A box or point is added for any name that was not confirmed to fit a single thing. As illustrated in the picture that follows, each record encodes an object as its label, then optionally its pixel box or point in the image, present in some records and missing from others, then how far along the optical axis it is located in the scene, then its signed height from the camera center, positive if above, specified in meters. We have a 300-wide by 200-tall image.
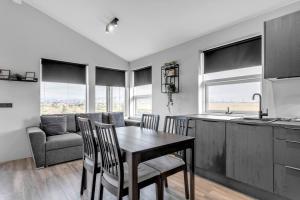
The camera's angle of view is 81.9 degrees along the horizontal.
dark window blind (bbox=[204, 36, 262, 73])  2.74 +0.77
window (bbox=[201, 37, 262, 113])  2.76 +0.41
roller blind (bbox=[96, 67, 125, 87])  4.87 +0.67
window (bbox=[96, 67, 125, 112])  4.89 +0.29
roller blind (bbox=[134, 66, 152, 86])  4.85 +0.69
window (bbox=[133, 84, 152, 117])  4.88 +0.02
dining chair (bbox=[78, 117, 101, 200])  1.91 -0.64
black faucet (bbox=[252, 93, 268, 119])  2.40 -0.19
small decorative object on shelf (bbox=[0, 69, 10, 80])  3.33 +0.50
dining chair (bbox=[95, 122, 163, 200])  1.52 -0.70
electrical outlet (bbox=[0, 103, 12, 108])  3.38 -0.11
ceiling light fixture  3.38 +1.49
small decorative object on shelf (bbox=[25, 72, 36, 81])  3.59 +0.50
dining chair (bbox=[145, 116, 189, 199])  1.88 -0.73
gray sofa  3.03 -0.76
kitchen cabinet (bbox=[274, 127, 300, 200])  1.79 -0.67
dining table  1.47 -0.45
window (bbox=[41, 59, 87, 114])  4.02 +0.30
